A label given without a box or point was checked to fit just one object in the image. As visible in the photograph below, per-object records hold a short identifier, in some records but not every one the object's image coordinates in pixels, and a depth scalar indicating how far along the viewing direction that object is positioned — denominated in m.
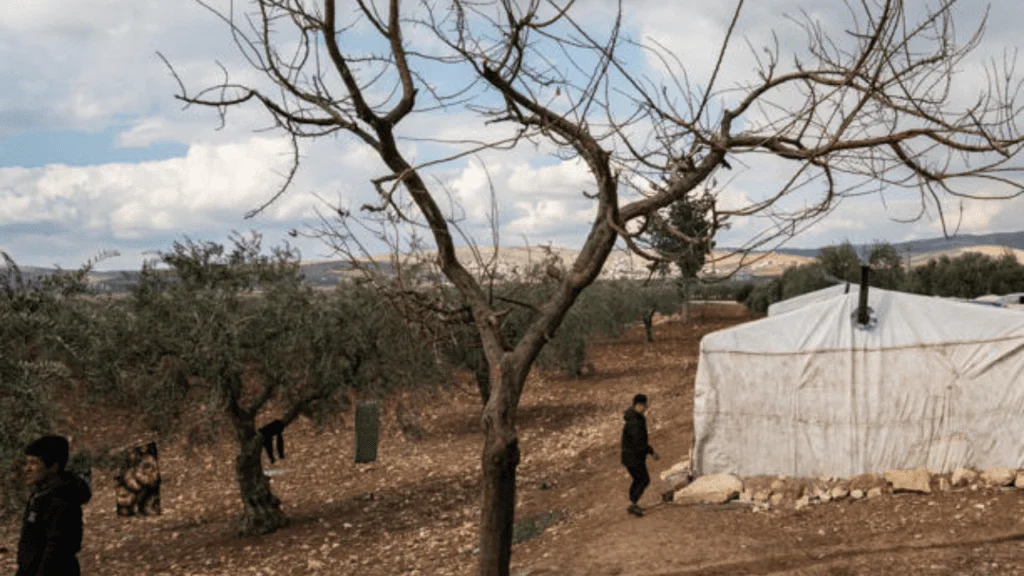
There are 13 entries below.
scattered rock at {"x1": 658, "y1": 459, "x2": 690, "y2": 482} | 12.37
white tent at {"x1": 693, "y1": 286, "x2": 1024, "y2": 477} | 10.94
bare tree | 5.09
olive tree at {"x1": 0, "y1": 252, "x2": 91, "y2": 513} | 7.66
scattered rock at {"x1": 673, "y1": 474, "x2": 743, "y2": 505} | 11.00
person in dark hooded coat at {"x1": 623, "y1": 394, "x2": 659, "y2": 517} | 10.41
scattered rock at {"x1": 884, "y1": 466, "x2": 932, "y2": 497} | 10.41
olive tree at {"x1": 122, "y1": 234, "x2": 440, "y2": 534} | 11.66
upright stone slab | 16.77
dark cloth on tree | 12.80
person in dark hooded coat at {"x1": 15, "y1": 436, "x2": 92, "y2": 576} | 4.85
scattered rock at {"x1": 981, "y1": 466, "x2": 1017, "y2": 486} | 10.30
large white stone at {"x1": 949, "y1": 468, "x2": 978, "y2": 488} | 10.56
